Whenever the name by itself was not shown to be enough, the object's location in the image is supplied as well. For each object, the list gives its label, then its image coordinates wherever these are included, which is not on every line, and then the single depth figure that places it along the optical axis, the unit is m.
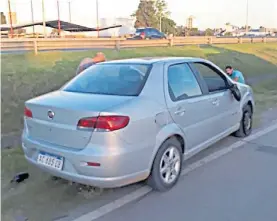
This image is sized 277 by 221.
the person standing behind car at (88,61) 5.31
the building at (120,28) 40.57
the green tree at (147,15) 65.34
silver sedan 2.70
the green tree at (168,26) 65.29
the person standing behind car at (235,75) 6.36
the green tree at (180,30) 68.59
